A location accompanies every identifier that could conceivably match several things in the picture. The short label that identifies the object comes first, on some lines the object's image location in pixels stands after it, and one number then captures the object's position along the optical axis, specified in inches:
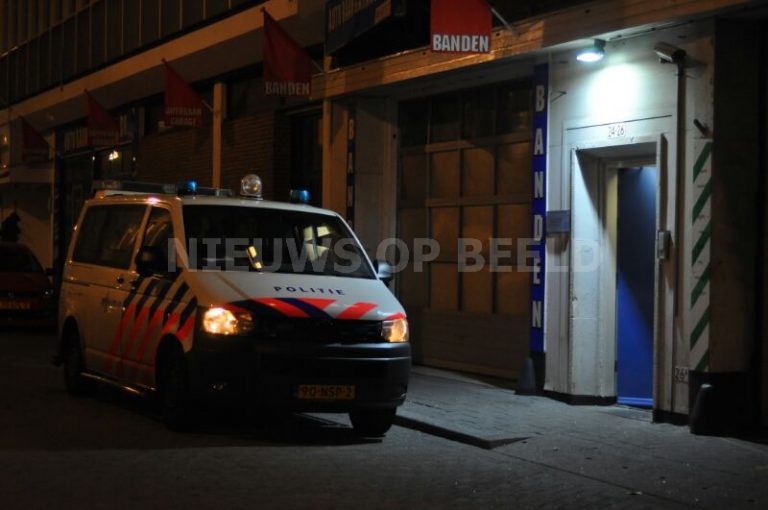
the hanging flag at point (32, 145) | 1074.1
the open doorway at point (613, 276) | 468.4
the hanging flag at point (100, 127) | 912.3
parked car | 790.5
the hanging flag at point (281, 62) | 627.2
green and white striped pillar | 394.9
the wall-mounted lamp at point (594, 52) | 442.3
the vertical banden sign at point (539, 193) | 481.7
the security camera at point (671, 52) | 403.2
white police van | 356.2
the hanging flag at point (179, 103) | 777.6
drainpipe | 409.1
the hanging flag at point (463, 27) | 464.1
